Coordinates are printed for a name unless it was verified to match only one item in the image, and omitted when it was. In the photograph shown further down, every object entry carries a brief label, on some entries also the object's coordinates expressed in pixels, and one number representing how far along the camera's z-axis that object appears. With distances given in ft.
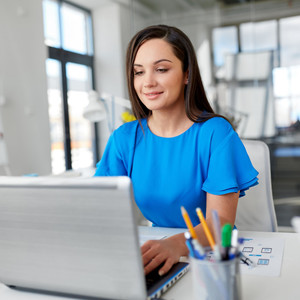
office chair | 4.80
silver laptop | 1.96
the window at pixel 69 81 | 14.21
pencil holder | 1.96
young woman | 3.77
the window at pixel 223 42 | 13.82
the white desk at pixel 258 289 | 2.41
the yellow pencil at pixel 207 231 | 2.06
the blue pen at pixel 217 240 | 1.92
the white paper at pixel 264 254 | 2.80
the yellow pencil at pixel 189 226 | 2.05
